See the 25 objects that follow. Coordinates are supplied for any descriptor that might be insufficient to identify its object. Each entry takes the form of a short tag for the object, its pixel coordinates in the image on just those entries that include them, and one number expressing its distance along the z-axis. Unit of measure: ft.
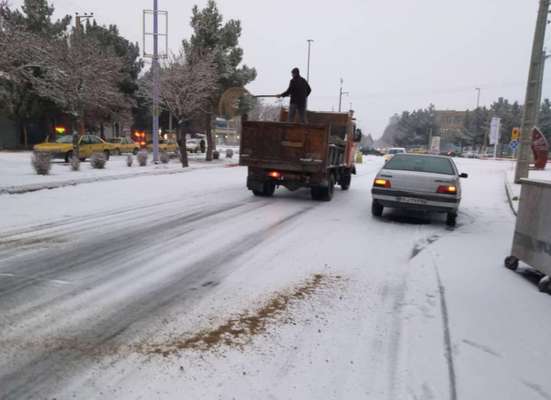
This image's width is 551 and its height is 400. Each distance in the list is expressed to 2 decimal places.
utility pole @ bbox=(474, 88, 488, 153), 259.27
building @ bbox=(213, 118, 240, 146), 392.08
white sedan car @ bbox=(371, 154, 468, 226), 29.07
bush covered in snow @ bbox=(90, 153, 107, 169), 63.67
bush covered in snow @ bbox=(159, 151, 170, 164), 82.02
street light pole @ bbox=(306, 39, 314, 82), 176.14
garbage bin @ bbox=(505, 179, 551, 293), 17.02
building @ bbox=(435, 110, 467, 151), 419.95
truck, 37.55
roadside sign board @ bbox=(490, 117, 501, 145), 142.72
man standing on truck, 39.42
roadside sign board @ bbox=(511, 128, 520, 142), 85.67
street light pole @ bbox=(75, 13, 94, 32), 108.00
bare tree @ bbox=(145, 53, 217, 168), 92.27
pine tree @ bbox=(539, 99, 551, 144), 228.43
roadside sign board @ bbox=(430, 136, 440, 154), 208.34
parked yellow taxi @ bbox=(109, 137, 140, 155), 106.79
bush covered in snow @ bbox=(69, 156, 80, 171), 59.11
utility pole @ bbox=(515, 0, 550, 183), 52.24
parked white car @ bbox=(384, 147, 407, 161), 153.77
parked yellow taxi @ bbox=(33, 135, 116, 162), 75.77
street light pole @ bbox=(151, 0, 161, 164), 74.33
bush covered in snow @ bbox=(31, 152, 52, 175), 50.90
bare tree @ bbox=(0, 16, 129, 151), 44.78
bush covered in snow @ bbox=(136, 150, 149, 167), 73.72
